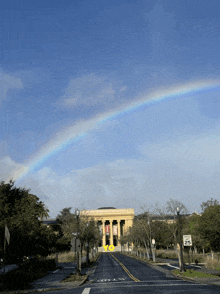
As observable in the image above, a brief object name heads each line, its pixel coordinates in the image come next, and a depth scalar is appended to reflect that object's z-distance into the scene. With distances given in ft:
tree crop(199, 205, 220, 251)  123.95
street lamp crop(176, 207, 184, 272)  106.93
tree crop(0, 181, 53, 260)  84.32
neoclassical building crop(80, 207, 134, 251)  531.50
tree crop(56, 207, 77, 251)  189.37
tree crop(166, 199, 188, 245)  141.49
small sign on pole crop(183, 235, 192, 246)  102.32
